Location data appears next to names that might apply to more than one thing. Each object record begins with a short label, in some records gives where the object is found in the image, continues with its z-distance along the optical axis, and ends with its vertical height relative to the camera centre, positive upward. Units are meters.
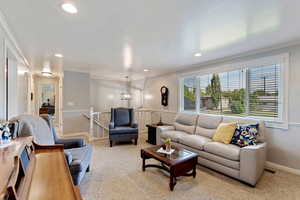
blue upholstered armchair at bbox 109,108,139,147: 4.10 -0.81
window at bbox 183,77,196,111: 4.44 +0.17
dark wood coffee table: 2.14 -0.95
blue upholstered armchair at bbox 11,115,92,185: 1.86 -0.62
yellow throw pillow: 2.77 -0.64
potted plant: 2.57 -0.82
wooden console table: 0.79 -0.53
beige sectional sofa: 2.20 -0.85
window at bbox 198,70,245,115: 3.36 +0.17
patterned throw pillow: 2.57 -0.63
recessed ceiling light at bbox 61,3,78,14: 1.56 +0.98
